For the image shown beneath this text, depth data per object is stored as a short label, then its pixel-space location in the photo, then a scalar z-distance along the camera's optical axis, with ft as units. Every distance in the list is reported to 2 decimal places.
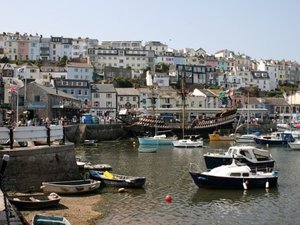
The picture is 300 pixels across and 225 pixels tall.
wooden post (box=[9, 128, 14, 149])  70.77
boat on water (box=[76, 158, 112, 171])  94.43
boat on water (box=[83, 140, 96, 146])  182.60
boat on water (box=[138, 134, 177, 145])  186.35
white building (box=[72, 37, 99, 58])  430.55
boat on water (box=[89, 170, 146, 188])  82.31
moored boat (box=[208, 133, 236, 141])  213.71
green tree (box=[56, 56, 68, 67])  365.86
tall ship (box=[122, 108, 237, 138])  224.34
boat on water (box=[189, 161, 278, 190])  82.45
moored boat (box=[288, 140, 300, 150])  175.10
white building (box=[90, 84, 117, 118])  296.57
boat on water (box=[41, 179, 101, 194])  69.84
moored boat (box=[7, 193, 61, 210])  59.92
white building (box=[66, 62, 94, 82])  342.38
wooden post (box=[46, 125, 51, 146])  76.49
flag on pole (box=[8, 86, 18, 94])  144.61
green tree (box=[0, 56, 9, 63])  329.81
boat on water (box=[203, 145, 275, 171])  99.74
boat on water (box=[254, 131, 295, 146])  198.23
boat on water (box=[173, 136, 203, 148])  178.38
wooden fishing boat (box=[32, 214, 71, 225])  48.54
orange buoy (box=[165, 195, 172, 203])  73.14
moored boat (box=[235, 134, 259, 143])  209.02
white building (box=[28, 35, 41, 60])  406.79
